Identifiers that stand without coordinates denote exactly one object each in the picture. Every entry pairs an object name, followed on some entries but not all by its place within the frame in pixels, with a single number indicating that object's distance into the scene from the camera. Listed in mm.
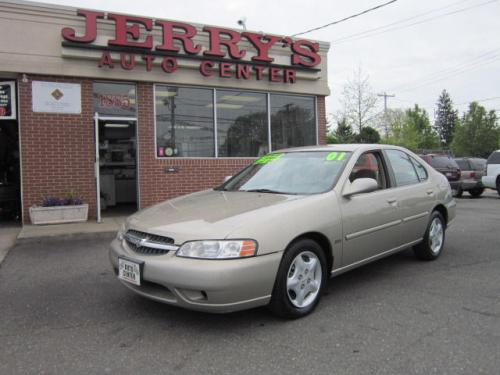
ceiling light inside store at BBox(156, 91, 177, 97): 10112
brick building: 8891
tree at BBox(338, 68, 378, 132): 28281
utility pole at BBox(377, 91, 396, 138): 53250
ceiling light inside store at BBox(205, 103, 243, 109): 10674
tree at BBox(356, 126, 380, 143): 27266
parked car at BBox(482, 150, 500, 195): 14543
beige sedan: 3291
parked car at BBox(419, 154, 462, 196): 14484
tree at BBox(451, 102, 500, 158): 53656
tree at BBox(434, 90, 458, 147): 83188
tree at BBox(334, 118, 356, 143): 33031
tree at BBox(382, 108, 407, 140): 55762
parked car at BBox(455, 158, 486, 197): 15414
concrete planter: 8469
